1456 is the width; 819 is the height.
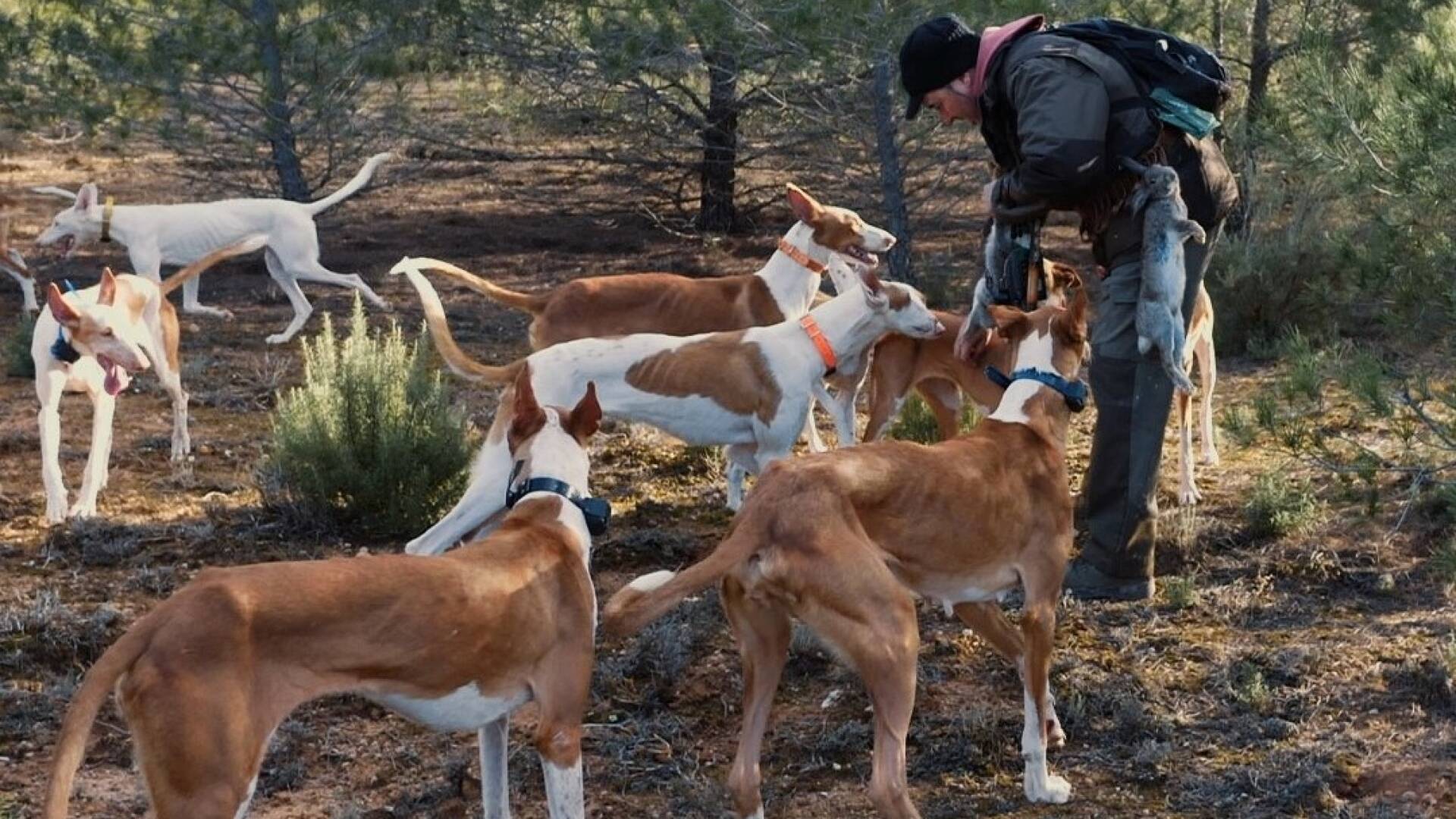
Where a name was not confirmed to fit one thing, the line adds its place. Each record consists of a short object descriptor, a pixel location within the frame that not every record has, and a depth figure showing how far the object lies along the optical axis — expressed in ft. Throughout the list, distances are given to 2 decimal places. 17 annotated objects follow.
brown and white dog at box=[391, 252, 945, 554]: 24.66
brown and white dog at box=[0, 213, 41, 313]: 43.98
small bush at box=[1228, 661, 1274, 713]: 19.56
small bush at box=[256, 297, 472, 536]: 26.27
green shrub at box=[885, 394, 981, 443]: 29.04
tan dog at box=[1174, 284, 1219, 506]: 26.91
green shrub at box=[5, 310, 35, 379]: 37.63
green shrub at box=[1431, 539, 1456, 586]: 18.62
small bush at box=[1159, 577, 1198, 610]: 22.45
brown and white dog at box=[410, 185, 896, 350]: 29.25
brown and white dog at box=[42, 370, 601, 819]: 13.32
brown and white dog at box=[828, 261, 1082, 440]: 27.04
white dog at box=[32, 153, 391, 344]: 43.78
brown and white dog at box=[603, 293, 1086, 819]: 15.83
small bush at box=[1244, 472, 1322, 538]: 24.75
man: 20.25
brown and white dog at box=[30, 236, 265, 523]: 26.86
